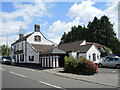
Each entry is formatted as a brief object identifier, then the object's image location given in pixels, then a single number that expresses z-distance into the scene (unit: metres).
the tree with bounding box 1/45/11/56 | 46.23
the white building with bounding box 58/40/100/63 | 19.38
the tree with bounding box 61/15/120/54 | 37.10
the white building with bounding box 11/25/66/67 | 20.82
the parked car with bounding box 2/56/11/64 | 27.10
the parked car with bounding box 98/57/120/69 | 14.82
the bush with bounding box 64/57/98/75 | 10.73
